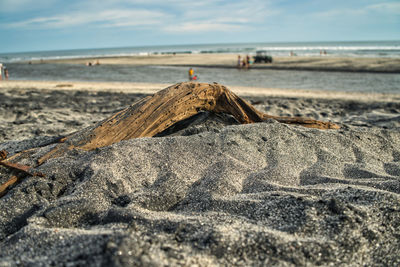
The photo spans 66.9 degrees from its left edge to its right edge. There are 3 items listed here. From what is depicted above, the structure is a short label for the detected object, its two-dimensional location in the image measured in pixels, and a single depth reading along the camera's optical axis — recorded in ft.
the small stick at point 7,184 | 8.46
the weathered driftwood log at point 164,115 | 11.23
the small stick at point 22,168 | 8.89
